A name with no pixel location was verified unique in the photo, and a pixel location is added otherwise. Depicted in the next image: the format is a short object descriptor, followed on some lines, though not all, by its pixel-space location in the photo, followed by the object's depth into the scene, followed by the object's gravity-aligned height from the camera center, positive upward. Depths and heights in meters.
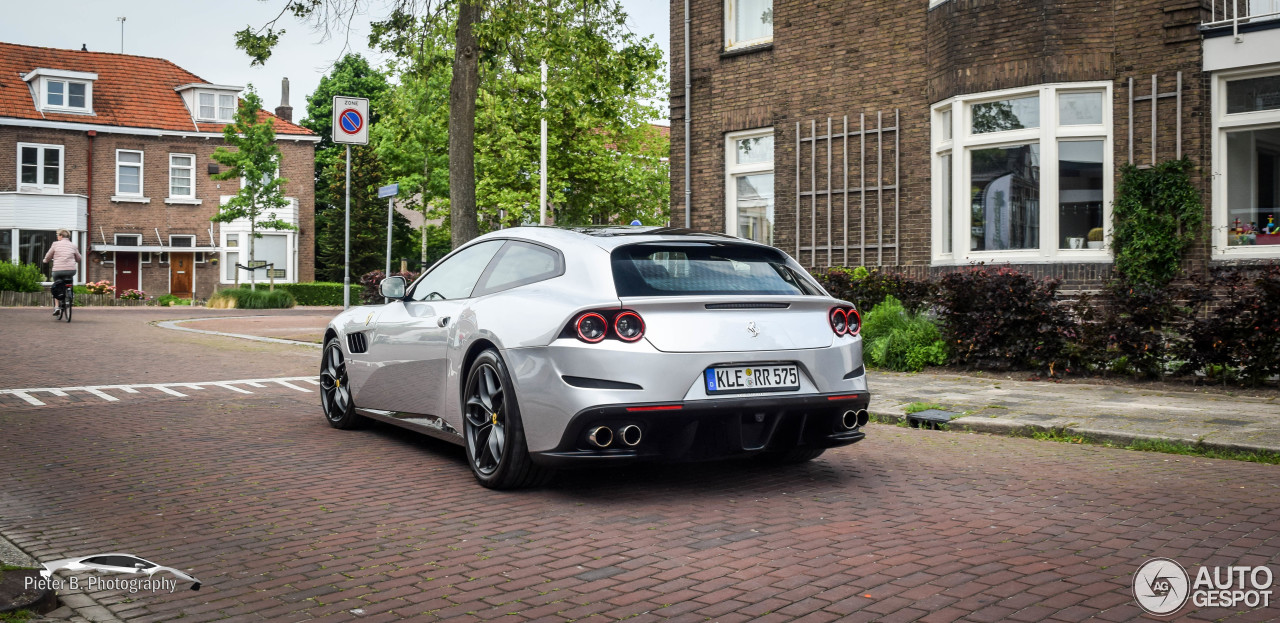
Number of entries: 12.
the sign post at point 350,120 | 16.80 +2.94
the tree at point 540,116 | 16.53 +4.37
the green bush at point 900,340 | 12.38 -0.33
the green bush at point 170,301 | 38.58 +0.36
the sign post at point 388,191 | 15.92 +1.74
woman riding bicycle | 23.44 +1.06
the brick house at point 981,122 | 13.25 +2.53
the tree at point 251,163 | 39.88 +5.38
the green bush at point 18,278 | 32.34 +0.96
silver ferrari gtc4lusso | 5.42 -0.23
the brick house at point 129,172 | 42.28 +5.57
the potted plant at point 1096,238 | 13.88 +0.93
